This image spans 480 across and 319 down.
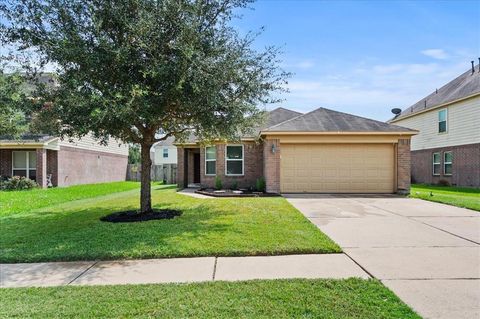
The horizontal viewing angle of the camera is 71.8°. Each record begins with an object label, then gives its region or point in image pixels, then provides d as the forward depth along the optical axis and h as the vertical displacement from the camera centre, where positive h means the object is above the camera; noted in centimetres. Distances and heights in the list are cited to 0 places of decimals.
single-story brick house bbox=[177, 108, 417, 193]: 1482 +27
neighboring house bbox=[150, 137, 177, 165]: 4125 +110
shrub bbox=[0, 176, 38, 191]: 1897 -125
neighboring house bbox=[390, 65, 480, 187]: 1886 +181
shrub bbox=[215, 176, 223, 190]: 1662 -111
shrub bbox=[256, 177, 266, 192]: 1559 -109
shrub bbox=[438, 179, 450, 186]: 2085 -130
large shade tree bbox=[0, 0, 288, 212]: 696 +234
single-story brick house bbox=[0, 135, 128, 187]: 1966 +12
